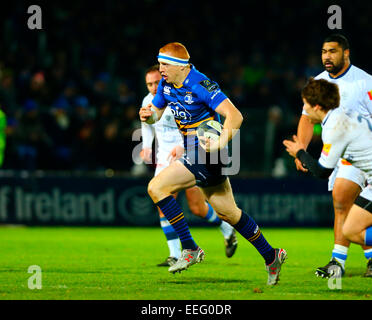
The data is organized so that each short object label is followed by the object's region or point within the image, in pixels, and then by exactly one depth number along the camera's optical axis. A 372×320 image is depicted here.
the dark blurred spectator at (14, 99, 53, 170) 30.53
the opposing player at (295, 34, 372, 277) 15.78
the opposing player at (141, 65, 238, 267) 18.42
